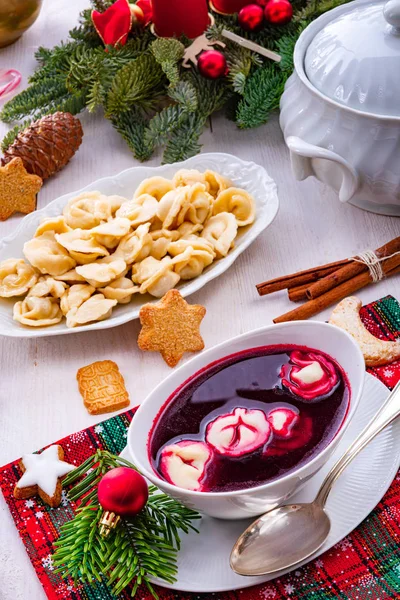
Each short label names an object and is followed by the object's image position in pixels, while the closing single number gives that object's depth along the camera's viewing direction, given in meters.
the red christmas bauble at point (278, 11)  1.40
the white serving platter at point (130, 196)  1.19
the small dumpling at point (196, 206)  1.24
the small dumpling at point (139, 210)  1.24
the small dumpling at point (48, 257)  1.22
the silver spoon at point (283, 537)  0.99
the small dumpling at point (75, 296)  1.19
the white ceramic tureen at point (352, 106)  1.17
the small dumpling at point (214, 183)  1.29
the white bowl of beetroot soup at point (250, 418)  0.98
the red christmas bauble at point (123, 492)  0.99
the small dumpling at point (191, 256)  1.21
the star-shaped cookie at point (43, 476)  1.07
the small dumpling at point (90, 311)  1.18
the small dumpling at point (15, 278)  1.21
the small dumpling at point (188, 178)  1.28
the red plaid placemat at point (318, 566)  1.00
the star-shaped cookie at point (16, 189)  1.33
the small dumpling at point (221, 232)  1.23
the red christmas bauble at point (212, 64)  1.37
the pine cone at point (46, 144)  1.35
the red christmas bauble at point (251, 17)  1.41
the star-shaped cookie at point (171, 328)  1.17
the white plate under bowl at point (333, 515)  0.99
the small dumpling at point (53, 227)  1.25
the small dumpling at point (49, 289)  1.20
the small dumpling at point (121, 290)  1.20
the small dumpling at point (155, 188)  1.28
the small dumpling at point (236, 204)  1.27
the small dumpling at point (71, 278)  1.21
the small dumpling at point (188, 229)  1.25
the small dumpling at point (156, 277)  1.20
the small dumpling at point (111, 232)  1.22
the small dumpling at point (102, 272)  1.20
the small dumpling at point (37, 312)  1.19
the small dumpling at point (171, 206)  1.24
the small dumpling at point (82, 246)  1.22
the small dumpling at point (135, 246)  1.22
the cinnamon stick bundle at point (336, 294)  1.20
